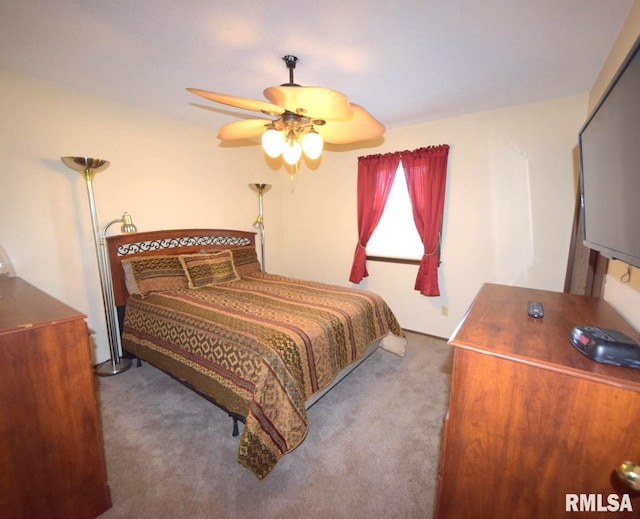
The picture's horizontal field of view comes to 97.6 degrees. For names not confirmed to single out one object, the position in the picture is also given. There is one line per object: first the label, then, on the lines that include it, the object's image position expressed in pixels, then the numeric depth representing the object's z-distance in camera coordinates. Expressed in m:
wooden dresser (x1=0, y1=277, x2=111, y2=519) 1.04
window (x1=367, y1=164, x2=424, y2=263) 3.29
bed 1.54
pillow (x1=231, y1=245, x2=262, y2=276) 3.39
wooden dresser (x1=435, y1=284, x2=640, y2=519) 0.69
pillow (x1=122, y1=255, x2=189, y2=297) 2.60
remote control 1.11
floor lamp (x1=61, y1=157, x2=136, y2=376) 2.21
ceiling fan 1.36
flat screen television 0.82
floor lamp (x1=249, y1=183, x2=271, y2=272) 3.67
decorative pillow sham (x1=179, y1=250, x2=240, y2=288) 2.82
